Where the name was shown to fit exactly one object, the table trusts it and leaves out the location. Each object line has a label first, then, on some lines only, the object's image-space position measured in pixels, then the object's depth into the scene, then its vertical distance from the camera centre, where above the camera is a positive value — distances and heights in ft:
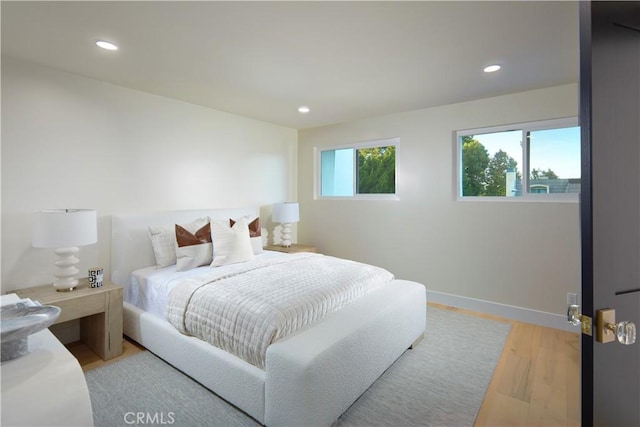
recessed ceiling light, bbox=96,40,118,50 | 7.04 +3.93
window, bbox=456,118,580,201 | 9.98 +1.80
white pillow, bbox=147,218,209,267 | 9.69 -0.98
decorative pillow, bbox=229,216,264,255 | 11.96 -0.89
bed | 5.24 -2.85
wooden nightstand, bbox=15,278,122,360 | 7.32 -2.36
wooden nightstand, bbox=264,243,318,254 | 14.11 -1.68
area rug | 5.91 -3.91
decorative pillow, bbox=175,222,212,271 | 9.36 -1.10
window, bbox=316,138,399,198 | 13.83 +2.05
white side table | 3.37 -2.08
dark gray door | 3.00 +0.14
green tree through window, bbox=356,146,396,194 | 13.76 +1.95
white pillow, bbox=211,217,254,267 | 9.79 -1.01
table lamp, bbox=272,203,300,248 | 14.21 -0.15
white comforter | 5.90 -1.92
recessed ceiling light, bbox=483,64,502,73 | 8.29 +3.95
